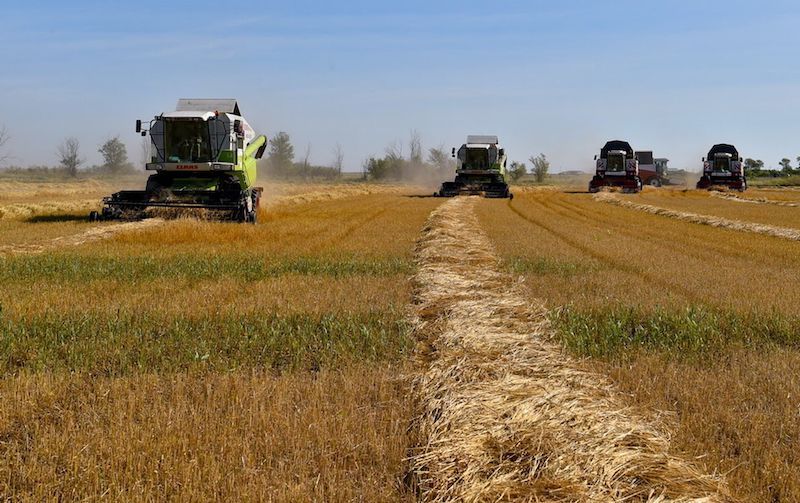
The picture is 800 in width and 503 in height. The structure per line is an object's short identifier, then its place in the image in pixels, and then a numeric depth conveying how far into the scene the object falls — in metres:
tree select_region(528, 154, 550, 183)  96.94
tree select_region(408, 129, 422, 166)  106.87
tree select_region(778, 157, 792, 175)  101.68
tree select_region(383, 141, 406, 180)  98.94
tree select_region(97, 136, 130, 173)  93.56
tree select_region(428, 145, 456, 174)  101.44
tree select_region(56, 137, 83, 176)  95.62
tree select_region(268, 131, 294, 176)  94.81
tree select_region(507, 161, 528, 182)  98.88
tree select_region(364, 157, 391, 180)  99.00
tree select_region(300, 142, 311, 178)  104.00
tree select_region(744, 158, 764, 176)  105.48
